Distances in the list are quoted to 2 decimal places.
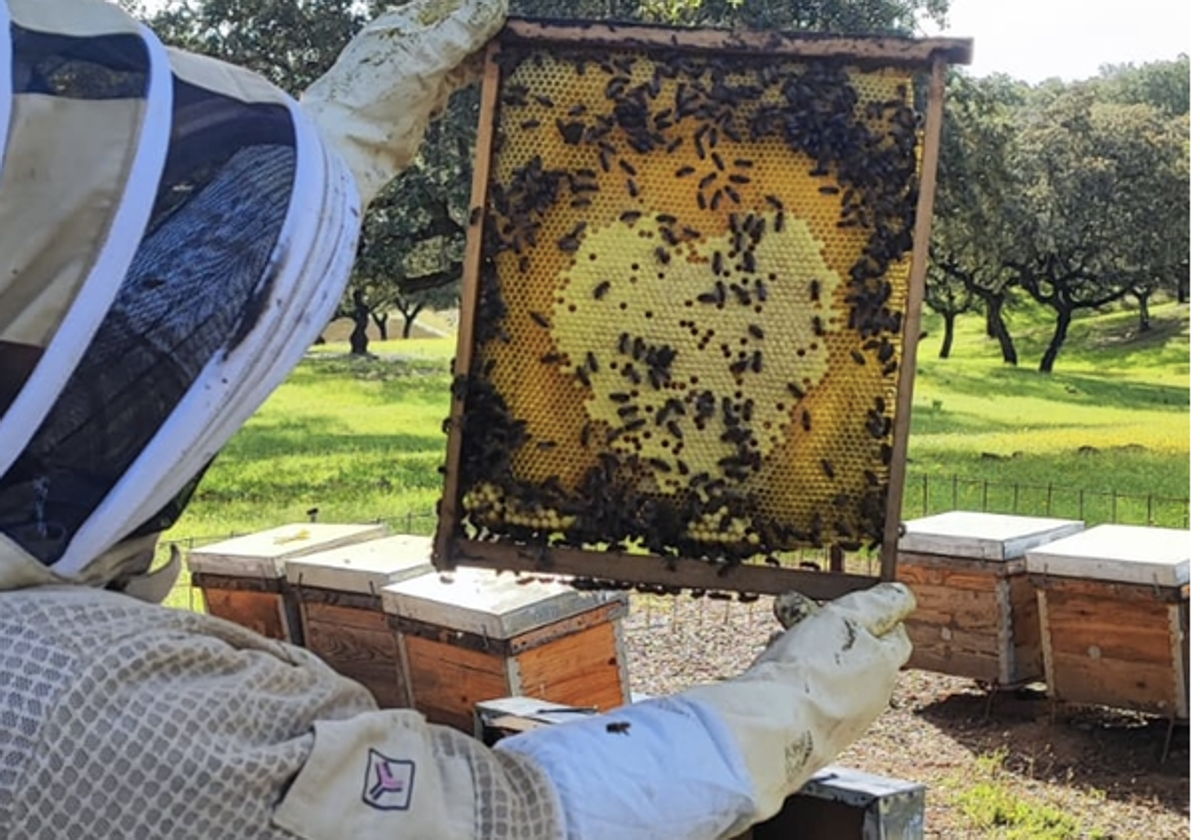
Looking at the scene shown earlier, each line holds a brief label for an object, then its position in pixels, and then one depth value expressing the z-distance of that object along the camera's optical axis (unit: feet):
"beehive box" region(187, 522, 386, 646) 18.85
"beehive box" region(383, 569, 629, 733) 15.31
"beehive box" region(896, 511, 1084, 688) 20.84
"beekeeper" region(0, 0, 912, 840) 4.39
